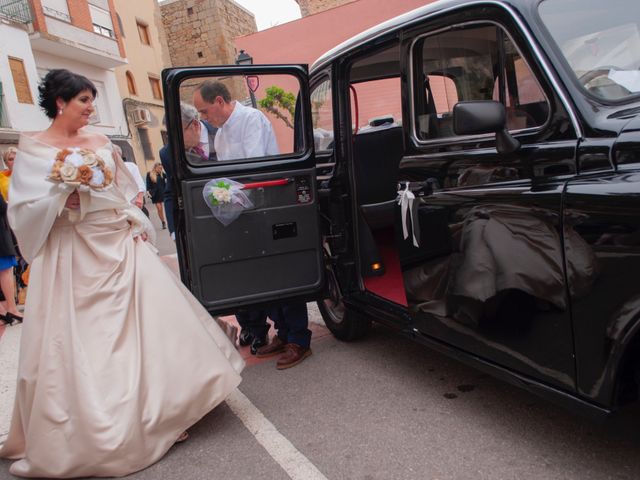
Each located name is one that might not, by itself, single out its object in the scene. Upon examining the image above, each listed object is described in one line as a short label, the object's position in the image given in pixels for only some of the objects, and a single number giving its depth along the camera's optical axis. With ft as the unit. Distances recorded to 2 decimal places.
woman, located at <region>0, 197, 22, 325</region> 19.49
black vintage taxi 6.57
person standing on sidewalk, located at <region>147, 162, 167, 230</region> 37.65
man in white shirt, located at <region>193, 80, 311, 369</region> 12.04
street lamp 19.49
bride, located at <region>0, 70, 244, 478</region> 8.98
